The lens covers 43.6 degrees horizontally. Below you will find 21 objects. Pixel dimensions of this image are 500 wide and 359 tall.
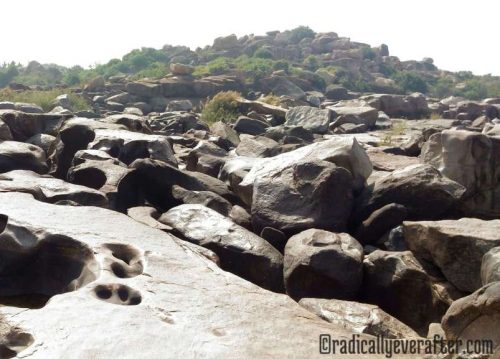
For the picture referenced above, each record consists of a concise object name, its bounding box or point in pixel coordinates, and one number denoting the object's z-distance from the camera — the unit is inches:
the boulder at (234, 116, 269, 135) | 537.6
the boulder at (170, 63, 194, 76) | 1203.9
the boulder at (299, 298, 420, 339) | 137.9
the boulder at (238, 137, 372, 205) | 238.2
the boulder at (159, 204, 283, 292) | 182.9
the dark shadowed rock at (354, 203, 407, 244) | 208.1
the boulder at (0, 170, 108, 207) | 207.8
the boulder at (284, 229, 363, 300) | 168.2
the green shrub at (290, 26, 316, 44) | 2944.9
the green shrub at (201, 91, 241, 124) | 695.7
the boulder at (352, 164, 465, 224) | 214.8
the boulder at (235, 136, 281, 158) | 350.9
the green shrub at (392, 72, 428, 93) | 1952.0
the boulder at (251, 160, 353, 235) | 209.9
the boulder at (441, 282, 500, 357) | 108.2
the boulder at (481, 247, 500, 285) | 134.6
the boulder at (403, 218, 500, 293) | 161.6
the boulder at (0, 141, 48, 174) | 269.0
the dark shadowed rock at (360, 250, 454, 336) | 163.3
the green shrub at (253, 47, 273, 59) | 2182.5
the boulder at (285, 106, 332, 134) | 556.4
